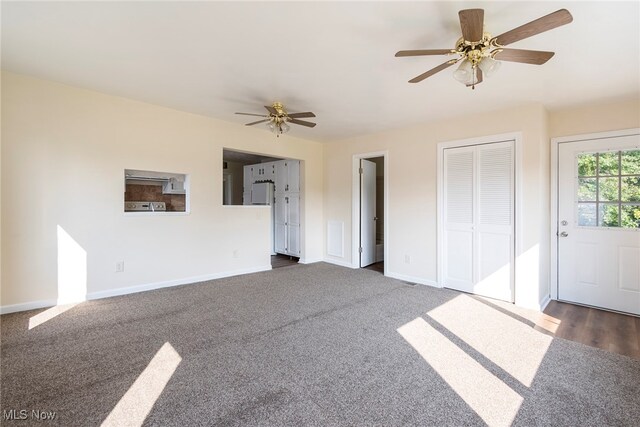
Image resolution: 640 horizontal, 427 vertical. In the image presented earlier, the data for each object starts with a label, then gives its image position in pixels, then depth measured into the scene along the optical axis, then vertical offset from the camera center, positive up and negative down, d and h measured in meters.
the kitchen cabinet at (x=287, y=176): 5.99 +0.74
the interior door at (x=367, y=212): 5.60 -0.04
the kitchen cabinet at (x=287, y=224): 6.10 -0.28
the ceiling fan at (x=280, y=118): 3.58 +1.18
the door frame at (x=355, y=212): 5.51 -0.03
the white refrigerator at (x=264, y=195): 6.61 +0.36
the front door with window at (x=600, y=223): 3.36 -0.17
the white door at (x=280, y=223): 6.42 -0.26
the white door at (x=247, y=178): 7.19 +0.82
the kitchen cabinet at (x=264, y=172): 6.61 +0.92
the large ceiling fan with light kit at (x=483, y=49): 1.68 +1.08
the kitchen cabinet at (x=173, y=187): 4.47 +0.39
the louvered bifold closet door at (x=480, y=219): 3.70 -0.13
